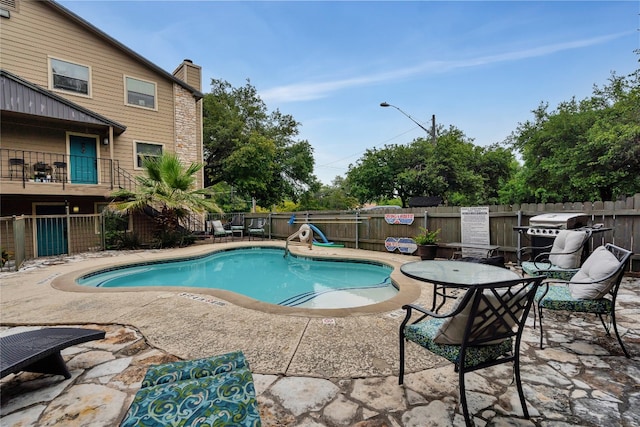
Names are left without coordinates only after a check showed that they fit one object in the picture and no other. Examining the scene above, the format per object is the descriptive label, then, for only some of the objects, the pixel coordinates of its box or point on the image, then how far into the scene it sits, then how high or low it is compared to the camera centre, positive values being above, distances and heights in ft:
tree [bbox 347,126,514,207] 51.67 +7.13
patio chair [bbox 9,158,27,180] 28.02 +4.63
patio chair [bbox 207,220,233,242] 39.60 -2.97
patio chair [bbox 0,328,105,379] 5.84 -3.11
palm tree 30.66 +1.76
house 28.99 +10.96
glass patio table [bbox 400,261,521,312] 8.02 -2.13
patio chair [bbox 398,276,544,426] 5.35 -2.41
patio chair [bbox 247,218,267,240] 40.24 -2.61
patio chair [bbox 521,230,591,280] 11.92 -2.56
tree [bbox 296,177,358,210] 78.07 +1.95
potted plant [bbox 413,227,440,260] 23.68 -3.17
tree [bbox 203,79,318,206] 55.78 +13.00
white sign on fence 22.38 -1.72
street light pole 51.31 +14.15
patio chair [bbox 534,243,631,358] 8.05 -2.62
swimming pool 17.47 -5.45
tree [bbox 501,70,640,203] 33.53 +7.79
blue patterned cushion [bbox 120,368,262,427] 4.00 -2.93
